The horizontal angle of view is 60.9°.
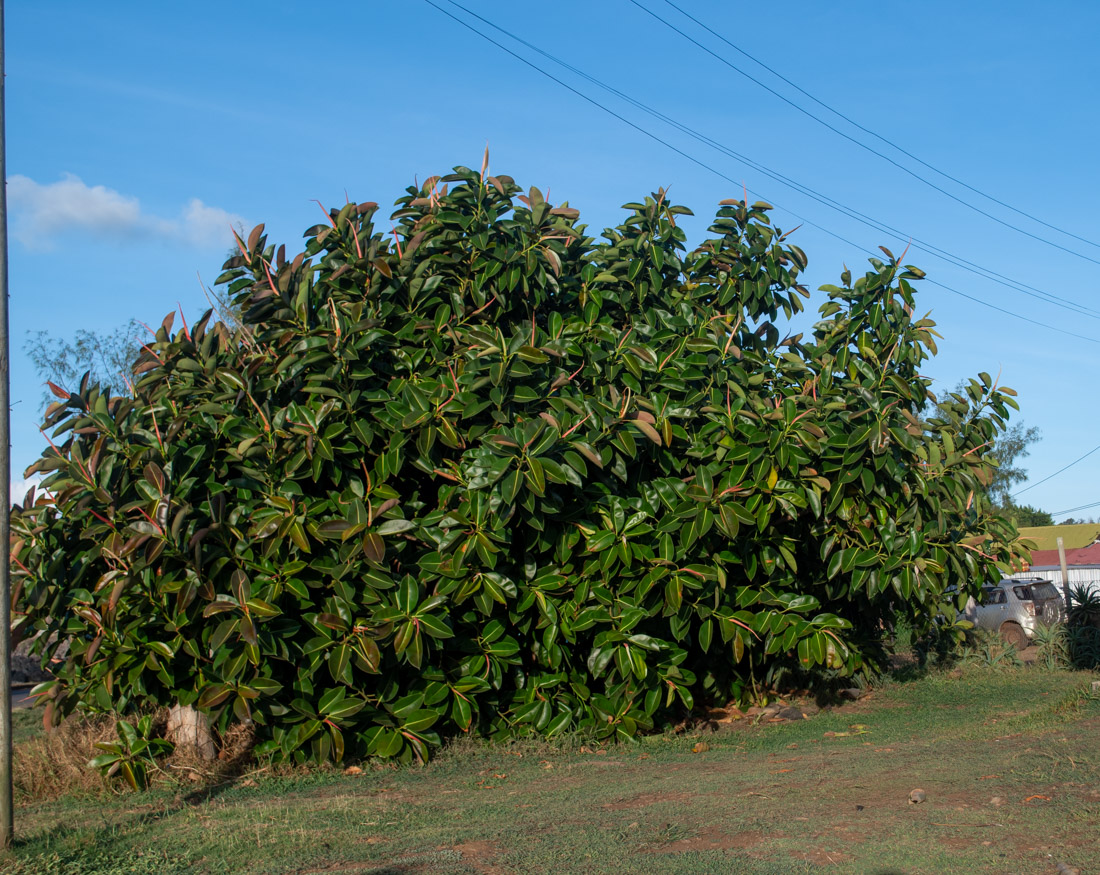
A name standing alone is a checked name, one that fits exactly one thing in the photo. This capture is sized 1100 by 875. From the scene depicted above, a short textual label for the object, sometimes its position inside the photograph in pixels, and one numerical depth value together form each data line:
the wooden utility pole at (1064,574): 12.93
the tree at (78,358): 26.66
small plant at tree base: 6.41
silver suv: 16.56
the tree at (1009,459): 49.50
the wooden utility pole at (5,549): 4.70
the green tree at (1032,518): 59.81
